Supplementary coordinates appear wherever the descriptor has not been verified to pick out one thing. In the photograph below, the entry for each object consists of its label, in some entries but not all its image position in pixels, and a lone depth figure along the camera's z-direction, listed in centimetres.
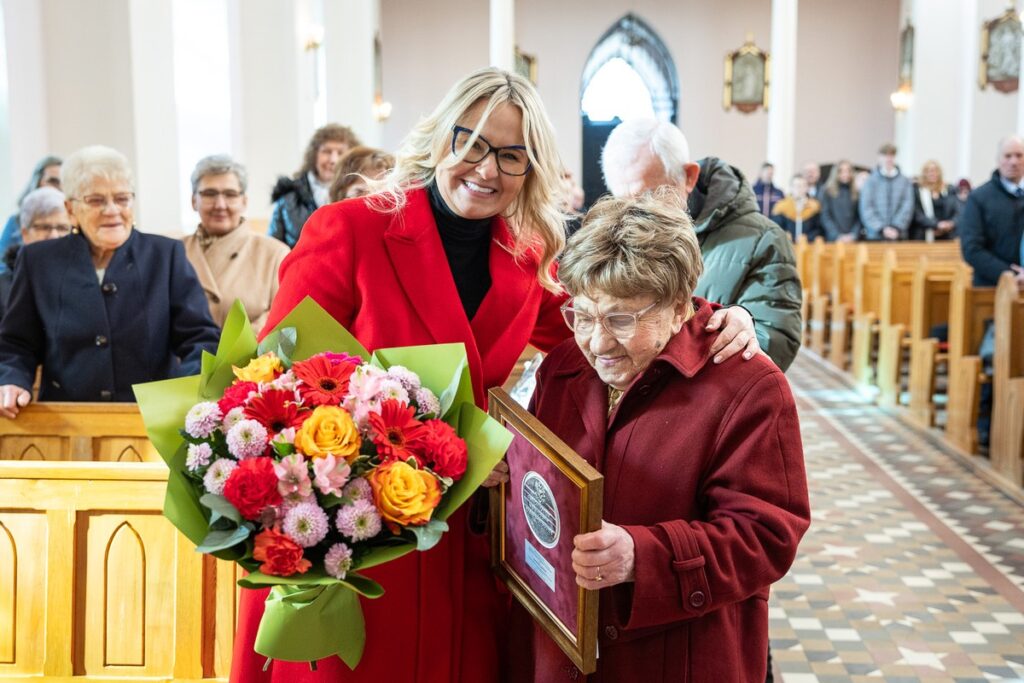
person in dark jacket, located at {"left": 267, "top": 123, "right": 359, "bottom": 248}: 512
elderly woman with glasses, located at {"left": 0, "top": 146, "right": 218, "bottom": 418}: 327
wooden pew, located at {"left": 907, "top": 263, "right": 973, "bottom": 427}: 752
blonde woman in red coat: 198
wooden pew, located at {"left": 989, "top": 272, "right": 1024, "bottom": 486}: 596
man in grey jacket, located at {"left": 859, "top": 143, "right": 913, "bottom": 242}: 1332
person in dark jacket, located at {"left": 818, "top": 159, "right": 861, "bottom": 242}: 1439
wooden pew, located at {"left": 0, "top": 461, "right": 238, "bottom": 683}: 253
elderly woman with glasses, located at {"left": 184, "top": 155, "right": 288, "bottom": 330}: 420
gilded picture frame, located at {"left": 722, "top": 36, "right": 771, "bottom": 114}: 2133
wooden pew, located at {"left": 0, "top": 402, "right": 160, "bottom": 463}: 318
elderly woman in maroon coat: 165
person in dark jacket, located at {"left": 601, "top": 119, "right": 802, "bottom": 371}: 307
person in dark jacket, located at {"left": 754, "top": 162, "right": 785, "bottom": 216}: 1638
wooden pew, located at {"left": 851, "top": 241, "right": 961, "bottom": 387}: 899
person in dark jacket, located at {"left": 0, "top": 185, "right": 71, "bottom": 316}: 459
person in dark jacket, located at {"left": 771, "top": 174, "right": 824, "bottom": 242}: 1516
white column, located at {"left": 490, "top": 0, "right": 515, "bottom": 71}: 1730
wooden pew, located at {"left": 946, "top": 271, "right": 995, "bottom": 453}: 670
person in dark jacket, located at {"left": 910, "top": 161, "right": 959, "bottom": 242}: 1362
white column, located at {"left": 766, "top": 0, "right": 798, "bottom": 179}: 1831
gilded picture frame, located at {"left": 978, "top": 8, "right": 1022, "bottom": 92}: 1565
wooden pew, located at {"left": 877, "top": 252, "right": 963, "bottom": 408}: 767
